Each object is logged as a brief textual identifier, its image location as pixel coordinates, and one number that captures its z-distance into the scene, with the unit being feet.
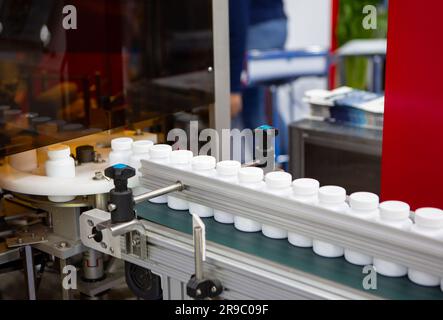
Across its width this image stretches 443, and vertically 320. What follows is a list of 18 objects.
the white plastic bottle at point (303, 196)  4.26
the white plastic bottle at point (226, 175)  4.67
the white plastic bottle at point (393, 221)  3.86
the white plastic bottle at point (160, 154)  5.17
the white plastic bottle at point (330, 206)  4.11
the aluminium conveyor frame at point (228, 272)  3.75
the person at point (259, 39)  13.66
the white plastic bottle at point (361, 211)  4.00
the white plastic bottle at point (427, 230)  3.74
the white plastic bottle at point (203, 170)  4.80
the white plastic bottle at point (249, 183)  4.50
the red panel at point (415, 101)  5.60
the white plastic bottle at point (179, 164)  4.93
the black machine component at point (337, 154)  8.41
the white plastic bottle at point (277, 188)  4.39
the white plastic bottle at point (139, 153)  5.38
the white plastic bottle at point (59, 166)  5.32
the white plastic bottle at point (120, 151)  5.53
